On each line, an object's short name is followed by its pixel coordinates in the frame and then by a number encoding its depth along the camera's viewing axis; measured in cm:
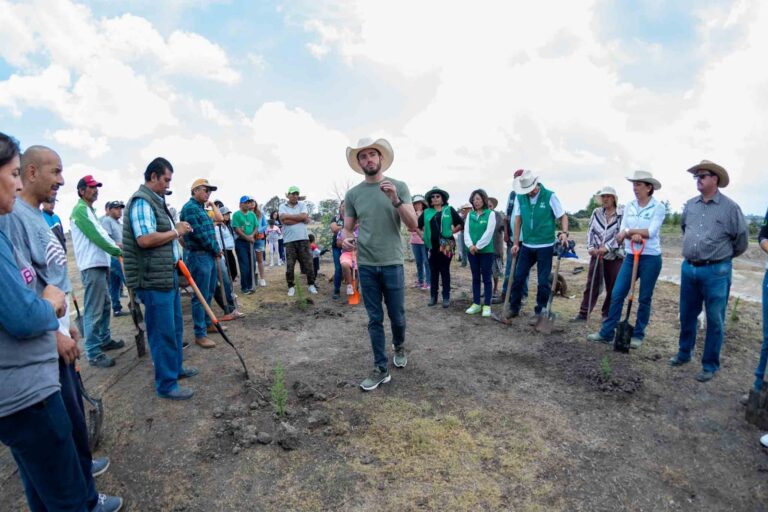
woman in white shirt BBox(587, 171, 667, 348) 496
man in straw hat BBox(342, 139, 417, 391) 390
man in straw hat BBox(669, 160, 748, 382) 405
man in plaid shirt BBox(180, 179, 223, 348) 523
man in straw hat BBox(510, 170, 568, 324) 571
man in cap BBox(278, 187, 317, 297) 786
